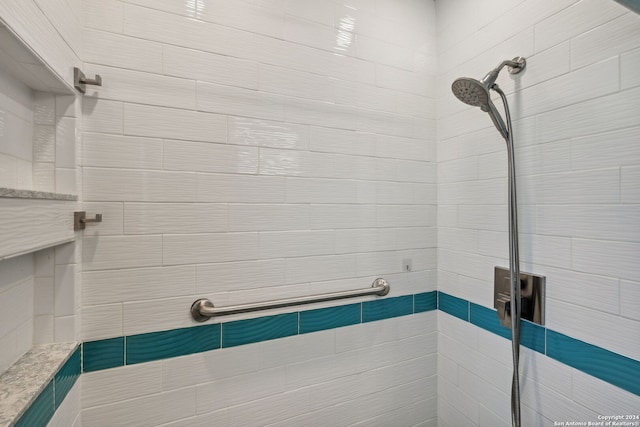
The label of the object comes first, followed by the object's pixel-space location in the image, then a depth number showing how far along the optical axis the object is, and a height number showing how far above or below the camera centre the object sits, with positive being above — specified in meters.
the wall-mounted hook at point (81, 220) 0.83 -0.01
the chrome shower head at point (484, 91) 0.89 +0.39
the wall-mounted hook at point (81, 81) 0.81 +0.39
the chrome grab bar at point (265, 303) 0.95 -0.31
